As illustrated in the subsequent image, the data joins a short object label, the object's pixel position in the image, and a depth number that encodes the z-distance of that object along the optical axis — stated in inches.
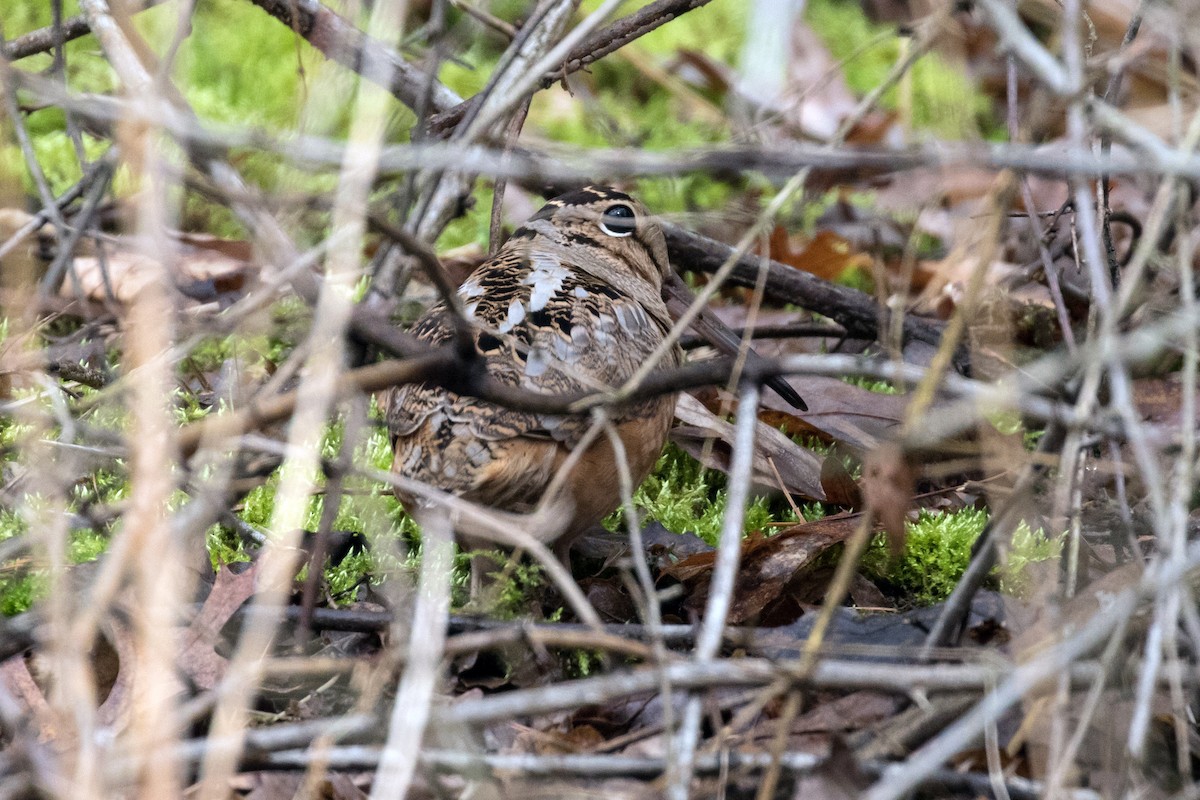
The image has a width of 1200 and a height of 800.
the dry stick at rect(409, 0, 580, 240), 181.9
